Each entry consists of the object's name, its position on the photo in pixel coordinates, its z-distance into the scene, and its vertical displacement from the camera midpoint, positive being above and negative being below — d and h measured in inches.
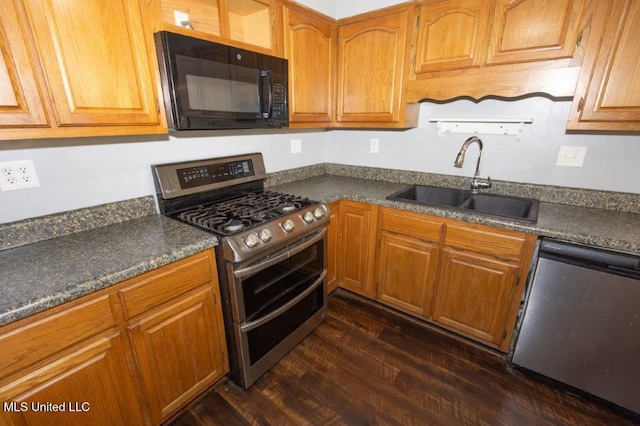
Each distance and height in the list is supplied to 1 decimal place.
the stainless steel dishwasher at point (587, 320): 50.0 -34.3
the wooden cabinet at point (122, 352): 34.3 -31.2
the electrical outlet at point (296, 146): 93.9 -5.9
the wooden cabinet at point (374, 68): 73.5 +15.7
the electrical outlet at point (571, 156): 66.1 -5.9
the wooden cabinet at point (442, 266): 62.0 -32.8
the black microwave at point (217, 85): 49.9 +8.0
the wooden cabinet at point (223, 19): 52.2 +22.1
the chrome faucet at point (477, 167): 73.4 -9.9
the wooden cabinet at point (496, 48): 55.4 +16.5
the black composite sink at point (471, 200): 71.7 -18.6
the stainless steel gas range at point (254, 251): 52.7 -23.5
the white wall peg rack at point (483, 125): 71.5 +0.9
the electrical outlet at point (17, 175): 45.7 -7.8
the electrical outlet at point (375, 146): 95.0 -5.8
